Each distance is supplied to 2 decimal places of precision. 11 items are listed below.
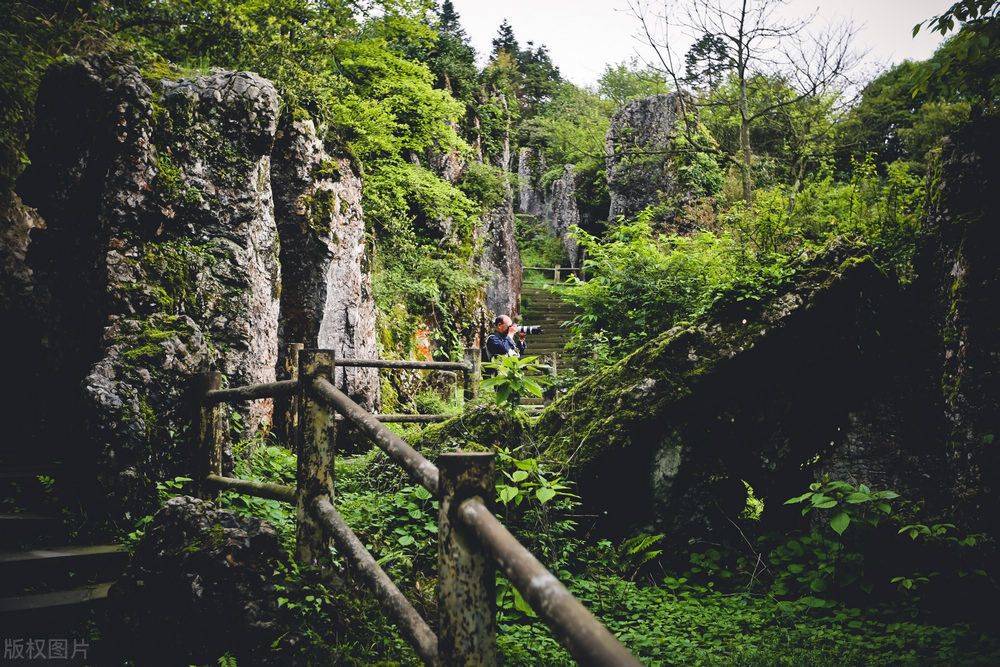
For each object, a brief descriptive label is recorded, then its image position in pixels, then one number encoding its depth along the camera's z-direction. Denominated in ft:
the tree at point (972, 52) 17.48
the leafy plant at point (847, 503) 12.89
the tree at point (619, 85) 128.10
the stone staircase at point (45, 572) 10.30
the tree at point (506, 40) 144.77
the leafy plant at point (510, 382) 14.55
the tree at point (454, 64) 60.49
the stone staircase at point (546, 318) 62.75
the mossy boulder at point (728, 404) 15.53
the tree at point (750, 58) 46.50
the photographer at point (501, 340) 29.50
